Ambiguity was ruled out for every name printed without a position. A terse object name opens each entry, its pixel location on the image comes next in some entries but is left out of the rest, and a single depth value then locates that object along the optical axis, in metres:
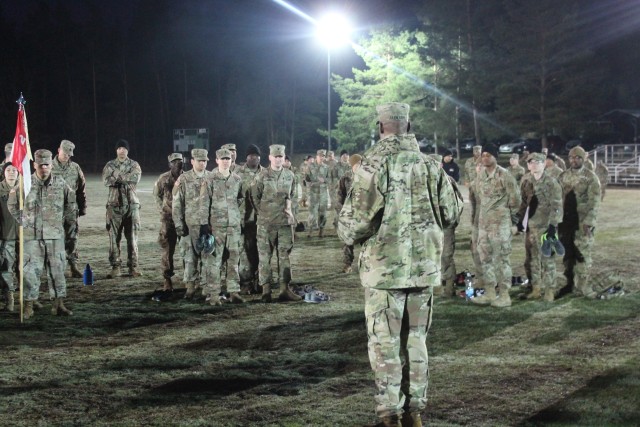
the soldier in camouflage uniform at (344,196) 13.98
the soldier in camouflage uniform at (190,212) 11.27
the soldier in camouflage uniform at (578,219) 11.33
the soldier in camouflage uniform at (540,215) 11.02
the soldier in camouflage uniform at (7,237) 10.66
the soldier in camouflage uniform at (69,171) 13.10
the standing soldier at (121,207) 13.56
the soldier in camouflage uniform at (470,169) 14.76
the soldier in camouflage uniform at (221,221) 10.90
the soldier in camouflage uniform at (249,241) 12.03
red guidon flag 9.76
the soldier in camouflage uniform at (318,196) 20.11
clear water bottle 11.23
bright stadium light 29.05
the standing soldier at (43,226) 10.00
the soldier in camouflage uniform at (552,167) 13.84
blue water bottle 12.62
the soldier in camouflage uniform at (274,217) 11.10
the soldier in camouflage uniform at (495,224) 10.46
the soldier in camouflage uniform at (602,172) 19.45
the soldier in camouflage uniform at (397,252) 5.56
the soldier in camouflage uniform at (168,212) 12.11
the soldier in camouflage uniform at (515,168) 16.52
